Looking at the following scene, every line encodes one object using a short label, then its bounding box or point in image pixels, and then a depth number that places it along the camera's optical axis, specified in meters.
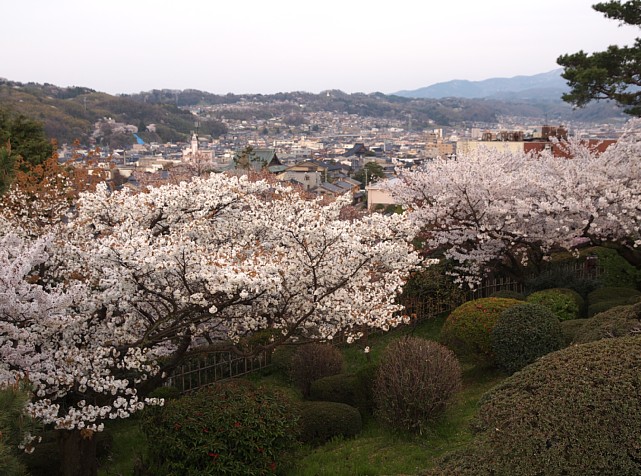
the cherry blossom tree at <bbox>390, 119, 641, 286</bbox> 12.45
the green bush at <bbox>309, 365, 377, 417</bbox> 8.55
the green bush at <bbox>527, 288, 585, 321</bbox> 11.06
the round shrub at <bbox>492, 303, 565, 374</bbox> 8.86
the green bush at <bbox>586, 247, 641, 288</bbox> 14.10
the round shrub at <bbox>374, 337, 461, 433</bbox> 7.55
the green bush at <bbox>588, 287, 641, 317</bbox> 11.40
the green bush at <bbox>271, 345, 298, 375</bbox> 10.37
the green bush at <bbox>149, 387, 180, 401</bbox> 8.63
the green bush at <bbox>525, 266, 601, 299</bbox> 13.00
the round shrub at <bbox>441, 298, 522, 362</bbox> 9.52
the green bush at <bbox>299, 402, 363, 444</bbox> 7.80
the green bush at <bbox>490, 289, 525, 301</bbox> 12.30
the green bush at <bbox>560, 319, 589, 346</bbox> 9.16
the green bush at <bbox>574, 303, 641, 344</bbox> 6.74
